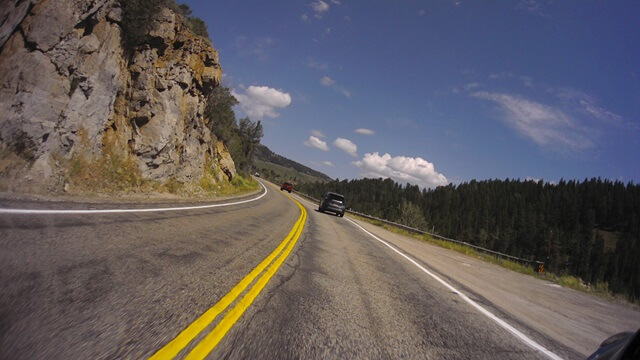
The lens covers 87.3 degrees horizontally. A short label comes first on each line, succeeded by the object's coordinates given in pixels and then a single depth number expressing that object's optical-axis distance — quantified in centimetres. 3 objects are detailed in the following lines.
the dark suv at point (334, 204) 2786
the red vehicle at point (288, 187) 6805
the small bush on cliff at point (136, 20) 1606
